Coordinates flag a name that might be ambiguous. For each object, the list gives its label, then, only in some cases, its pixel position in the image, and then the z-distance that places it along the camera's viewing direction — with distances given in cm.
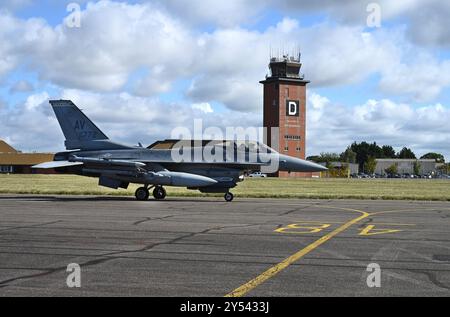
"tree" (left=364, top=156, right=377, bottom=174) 18031
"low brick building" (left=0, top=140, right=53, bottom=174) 10512
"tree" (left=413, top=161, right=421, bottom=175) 18576
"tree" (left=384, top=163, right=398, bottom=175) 18375
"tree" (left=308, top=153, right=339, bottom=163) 18890
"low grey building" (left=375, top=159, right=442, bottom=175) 19475
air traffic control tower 11744
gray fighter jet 2728
